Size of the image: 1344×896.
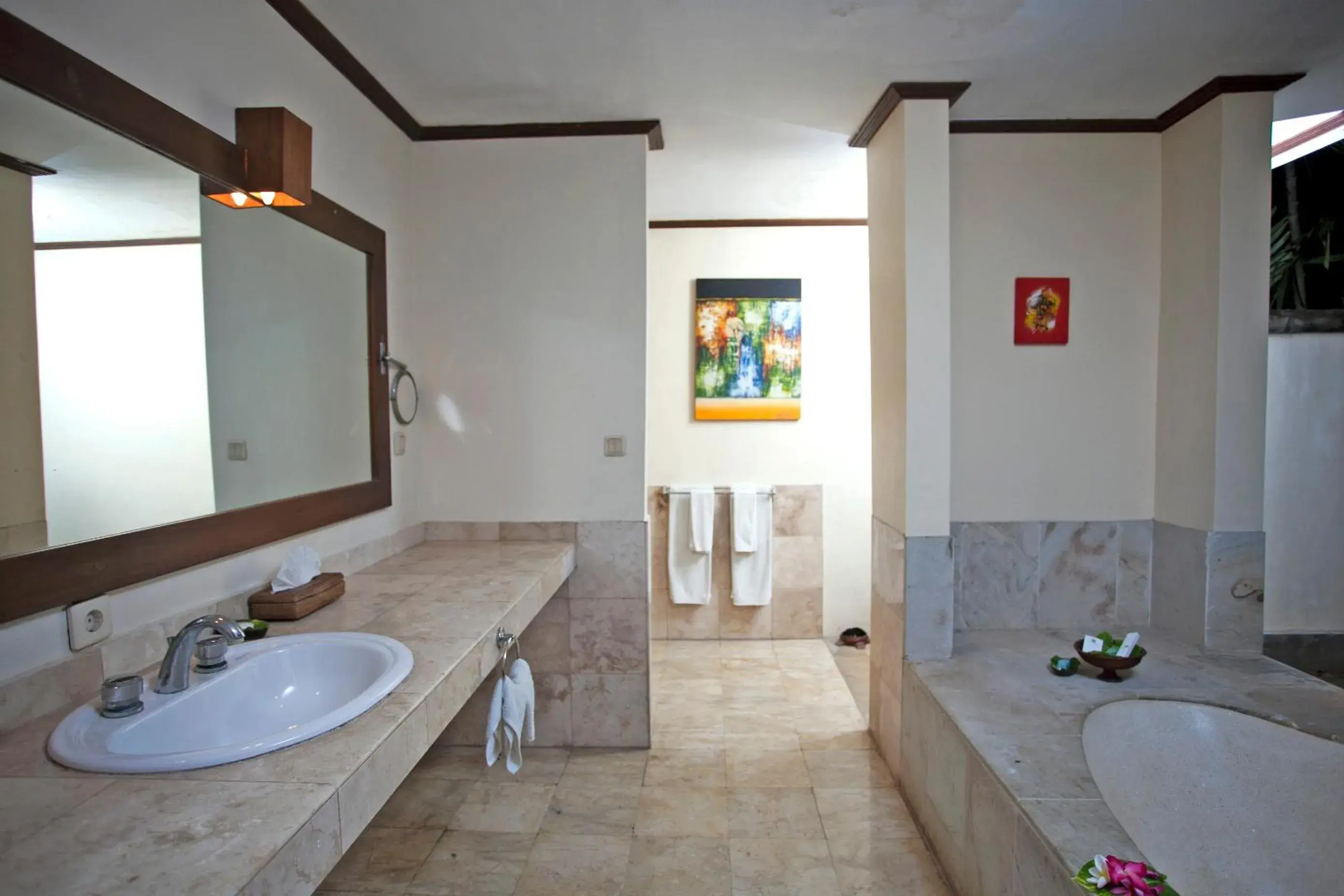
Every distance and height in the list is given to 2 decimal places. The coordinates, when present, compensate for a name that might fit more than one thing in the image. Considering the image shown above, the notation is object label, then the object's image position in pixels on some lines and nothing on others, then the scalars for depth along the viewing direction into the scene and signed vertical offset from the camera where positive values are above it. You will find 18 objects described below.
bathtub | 1.69 -1.01
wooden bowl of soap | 2.12 -0.77
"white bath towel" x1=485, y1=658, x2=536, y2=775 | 1.78 -0.78
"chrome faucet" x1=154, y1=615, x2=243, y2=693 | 1.20 -0.40
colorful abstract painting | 3.96 +0.41
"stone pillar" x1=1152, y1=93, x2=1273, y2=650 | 2.33 +0.18
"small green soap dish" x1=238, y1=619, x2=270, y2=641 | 1.51 -0.46
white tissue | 1.74 -0.37
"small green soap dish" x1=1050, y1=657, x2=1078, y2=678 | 2.19 -0.80
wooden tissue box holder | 1.65 -0.44
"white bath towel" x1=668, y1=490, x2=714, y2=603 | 3.94 -0.82
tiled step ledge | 1.43 -0.84
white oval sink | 1.02 -0.50
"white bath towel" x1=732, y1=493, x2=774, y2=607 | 3.95 -0.86
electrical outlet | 1.22 -0.36
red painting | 2.65 +0.41
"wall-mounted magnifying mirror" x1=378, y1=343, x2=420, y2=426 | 2.46 +0.19
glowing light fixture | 1.68 +0.68
